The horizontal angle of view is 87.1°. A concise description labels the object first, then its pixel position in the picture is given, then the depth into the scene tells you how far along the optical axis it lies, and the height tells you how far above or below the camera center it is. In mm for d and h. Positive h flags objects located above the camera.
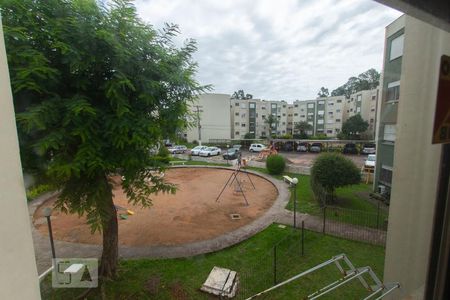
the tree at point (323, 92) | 48250 +6502
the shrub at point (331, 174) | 10039 -2138
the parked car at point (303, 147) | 29078 -2836
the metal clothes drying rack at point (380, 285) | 2728 -1962
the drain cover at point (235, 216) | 9527 -3730
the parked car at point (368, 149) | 24428 -2670
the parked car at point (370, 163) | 15191 -2612
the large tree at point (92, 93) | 2939 +515
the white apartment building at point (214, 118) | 35656 +1053
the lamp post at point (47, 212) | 4738 -1702
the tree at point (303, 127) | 37312 -469
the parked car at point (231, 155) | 23250 -2990
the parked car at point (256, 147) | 29283 -2807
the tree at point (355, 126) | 28750 -314
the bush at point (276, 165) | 16562 -2830
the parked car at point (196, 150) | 26017 -2745
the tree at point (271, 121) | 38353 +535
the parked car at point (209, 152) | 25792 -2927
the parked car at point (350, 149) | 25572 -2752
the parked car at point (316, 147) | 27953 -2790
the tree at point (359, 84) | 32169 +6115
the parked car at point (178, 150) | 26109 -2749
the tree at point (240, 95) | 51038 +6458
